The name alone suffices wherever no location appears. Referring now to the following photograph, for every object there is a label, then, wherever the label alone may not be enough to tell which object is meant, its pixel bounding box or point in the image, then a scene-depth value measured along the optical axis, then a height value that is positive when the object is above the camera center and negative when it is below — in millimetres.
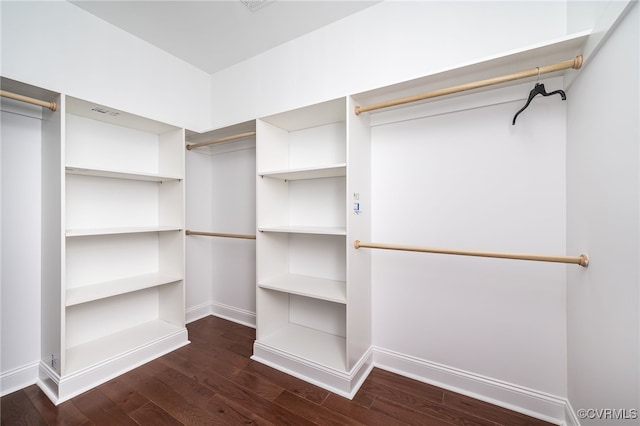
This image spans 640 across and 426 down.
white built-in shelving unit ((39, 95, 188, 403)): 1713 -264
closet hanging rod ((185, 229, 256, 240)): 2197 -195
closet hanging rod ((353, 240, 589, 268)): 1206 -213
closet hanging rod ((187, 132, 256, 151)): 2252 +688
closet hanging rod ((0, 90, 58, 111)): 1509 +694
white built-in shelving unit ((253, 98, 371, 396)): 1771 -329
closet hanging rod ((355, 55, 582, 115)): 1216 +687
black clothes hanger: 1325 +624
